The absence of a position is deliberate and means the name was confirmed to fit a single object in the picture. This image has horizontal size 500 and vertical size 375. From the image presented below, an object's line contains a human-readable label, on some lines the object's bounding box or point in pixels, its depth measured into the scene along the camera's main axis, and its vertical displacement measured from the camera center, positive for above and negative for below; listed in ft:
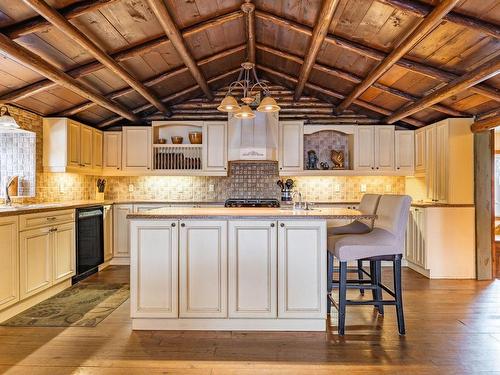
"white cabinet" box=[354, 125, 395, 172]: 19.25 +2.23
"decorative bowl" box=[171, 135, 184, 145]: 19.70 +2.75
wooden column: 15.64 -0.58
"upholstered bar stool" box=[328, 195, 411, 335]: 9.60 -1.61
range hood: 18.83 +2.74
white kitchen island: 9.73 -2.21
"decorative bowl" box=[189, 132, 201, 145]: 19.74 +2.88
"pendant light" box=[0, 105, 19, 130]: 11.27 +2.14
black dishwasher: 14.98 -2.26
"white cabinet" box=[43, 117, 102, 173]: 15.79 +2.05
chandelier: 11.28 +2.68
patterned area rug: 10.50 -3.86
